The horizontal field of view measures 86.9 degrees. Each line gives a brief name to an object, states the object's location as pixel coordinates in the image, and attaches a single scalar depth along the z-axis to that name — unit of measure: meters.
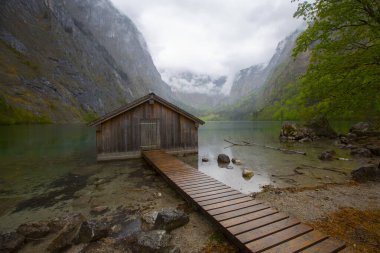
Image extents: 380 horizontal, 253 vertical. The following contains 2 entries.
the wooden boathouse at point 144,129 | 18.09
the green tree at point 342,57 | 7.79
